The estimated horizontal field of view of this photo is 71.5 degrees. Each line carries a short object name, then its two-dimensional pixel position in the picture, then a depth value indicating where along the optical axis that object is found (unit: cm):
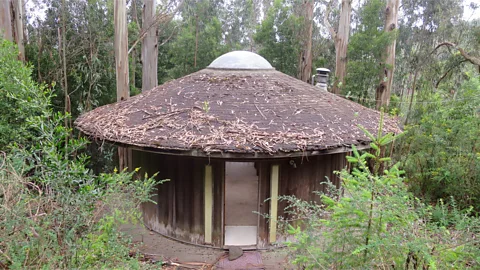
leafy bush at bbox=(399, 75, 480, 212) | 742
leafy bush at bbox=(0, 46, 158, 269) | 267
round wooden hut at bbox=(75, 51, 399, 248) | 519
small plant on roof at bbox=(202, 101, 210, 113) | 593
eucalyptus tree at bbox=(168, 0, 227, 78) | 1614
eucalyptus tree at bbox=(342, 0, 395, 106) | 1048
